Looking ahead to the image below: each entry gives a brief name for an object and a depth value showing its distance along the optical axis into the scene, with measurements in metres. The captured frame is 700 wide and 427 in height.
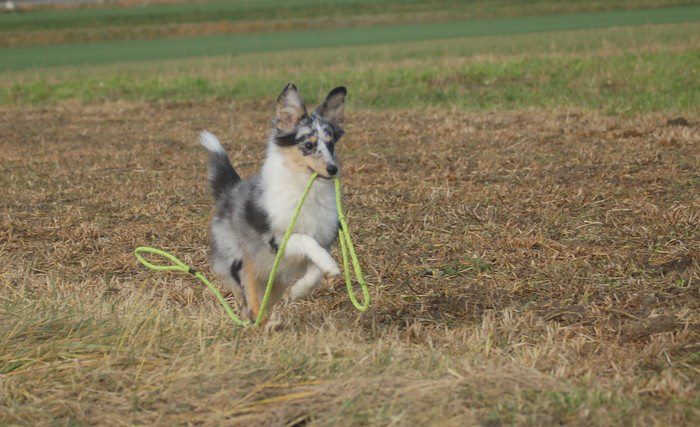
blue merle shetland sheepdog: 11.21
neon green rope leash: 10.77
